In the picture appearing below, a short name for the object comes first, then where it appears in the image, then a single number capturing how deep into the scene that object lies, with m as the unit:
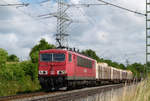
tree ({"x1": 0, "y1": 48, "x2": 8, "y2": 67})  34.42
